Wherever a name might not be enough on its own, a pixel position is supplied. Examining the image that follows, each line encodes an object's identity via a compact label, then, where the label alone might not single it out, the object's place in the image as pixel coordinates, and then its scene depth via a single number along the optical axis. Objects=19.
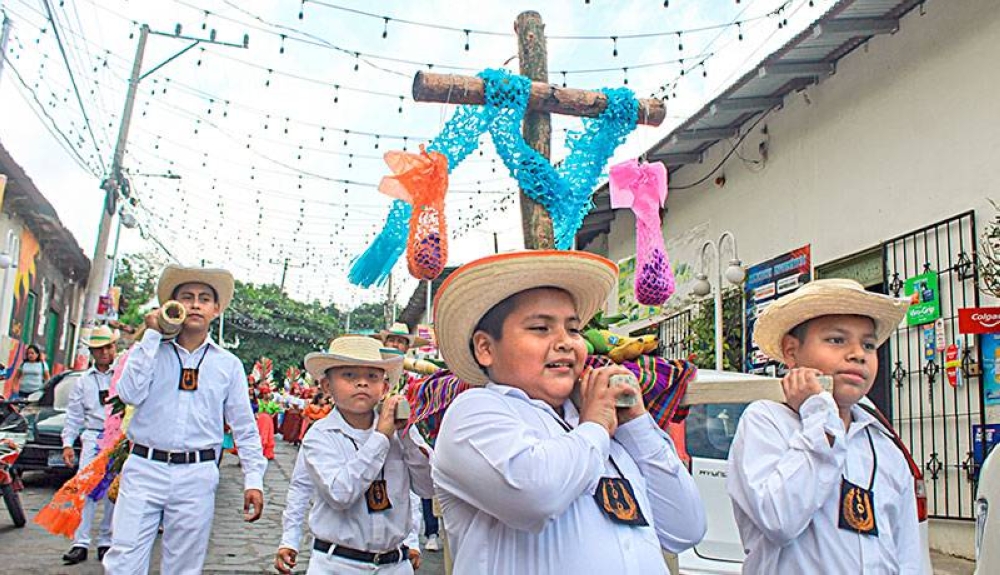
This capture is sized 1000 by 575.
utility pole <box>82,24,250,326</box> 17.67
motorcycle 8.17
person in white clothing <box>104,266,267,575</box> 4.54
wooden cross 4.40
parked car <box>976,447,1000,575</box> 2.69
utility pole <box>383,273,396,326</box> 33.59
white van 5.78
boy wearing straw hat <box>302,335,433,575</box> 3.87
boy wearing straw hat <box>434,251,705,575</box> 2.00
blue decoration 4.43
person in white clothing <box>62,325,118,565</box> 8.17
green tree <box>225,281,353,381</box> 43.09
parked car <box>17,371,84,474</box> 10.92
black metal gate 7.75
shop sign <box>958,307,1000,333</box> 6.75
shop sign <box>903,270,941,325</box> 8.20
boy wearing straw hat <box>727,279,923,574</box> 2.62
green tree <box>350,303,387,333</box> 56.84
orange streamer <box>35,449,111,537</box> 6.17
